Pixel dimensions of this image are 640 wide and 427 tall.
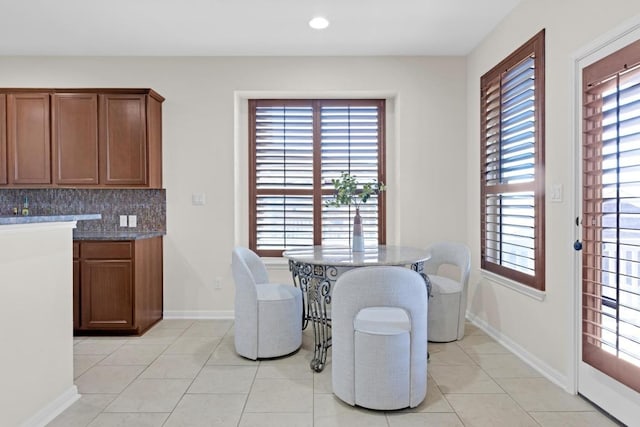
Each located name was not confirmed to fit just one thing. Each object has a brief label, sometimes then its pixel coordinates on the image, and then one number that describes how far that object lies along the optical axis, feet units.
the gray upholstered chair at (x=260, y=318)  9.52
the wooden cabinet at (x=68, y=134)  12.11
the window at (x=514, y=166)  9.04
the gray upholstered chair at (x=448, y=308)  10.85
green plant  10.62
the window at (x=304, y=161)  14.11
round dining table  8.82
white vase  10.65
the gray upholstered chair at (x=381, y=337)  7.04
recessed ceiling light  10.67
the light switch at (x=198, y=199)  13.32
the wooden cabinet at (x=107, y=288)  11.35
